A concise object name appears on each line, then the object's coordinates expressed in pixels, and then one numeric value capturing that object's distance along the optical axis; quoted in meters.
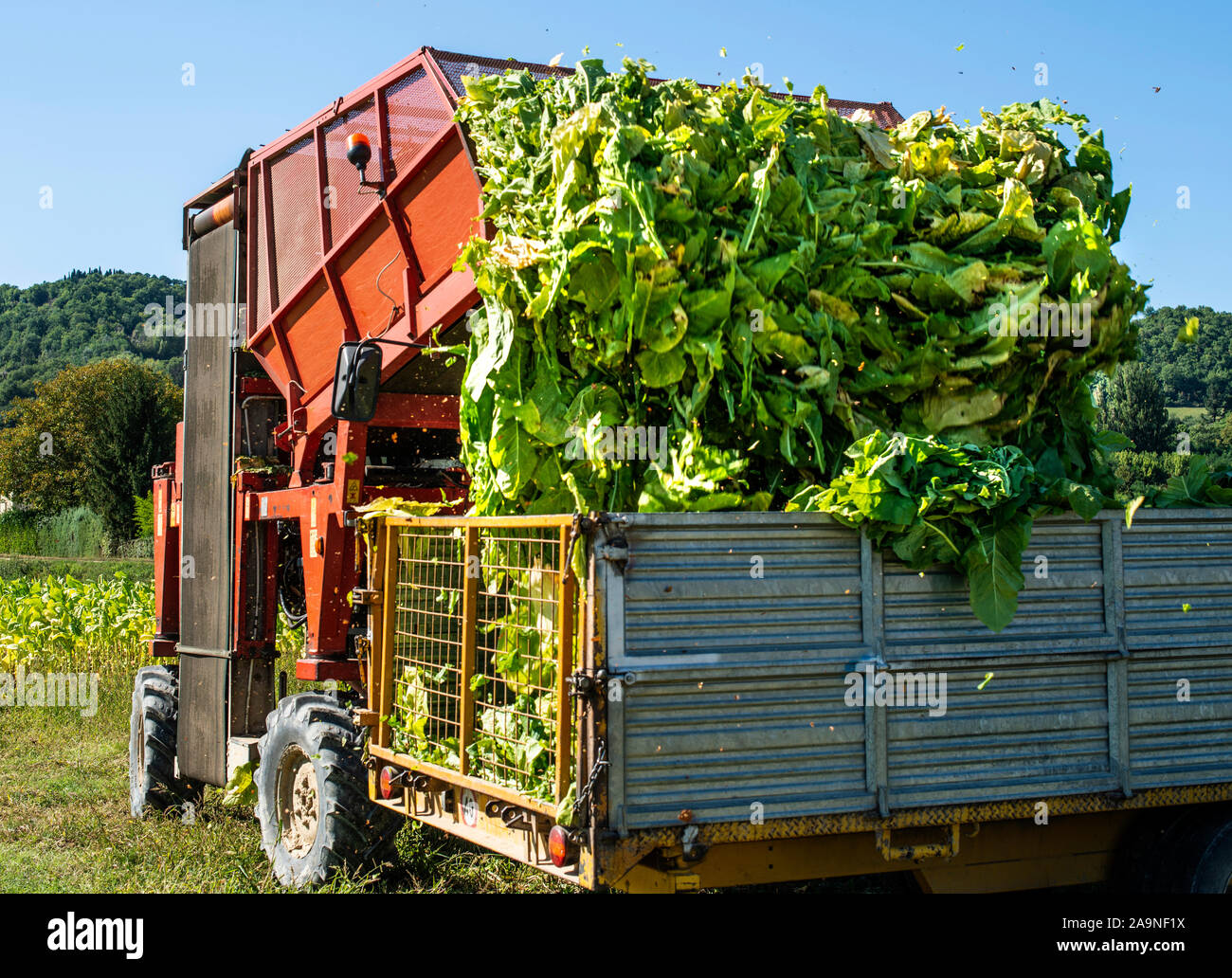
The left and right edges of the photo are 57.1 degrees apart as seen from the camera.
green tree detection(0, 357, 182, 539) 43.41
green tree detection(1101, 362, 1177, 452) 35.68
